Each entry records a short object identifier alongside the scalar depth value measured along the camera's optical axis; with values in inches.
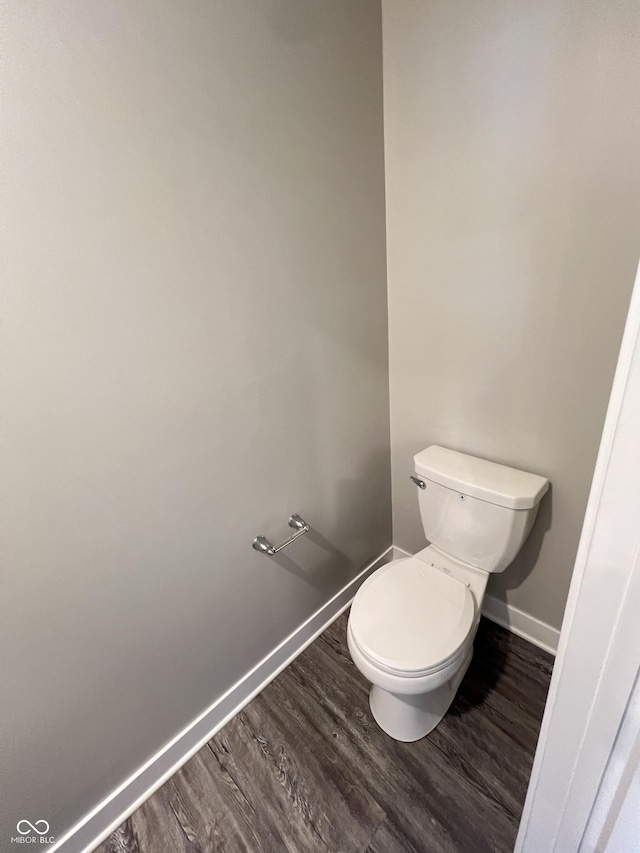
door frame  16.2
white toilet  44.7
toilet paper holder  51.9
